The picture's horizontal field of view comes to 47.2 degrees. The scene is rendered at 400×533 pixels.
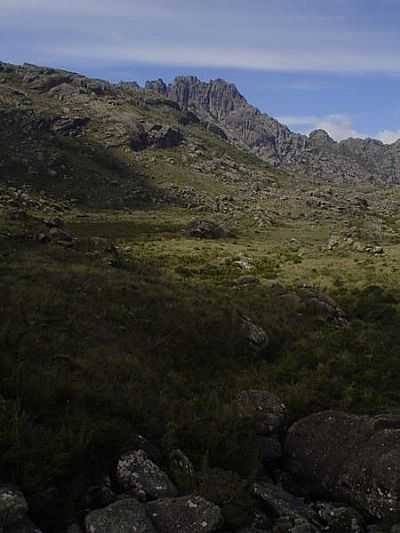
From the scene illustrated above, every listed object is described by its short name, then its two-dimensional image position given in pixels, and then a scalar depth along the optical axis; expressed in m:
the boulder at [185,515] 6.55
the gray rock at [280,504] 7.89
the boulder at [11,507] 5.75
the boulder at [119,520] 6.24
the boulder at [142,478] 7.30
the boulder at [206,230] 64.44
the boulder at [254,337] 18.05
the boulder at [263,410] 11.45
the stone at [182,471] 7.60
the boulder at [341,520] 7.84
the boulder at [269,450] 10.48
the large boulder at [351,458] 8.55
